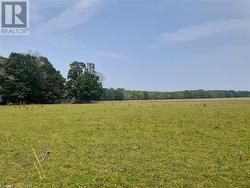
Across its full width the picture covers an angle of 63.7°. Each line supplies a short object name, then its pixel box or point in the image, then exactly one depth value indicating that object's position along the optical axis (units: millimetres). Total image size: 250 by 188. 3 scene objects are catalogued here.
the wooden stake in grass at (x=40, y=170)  6822
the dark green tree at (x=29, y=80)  52557
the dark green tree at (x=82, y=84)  64261
